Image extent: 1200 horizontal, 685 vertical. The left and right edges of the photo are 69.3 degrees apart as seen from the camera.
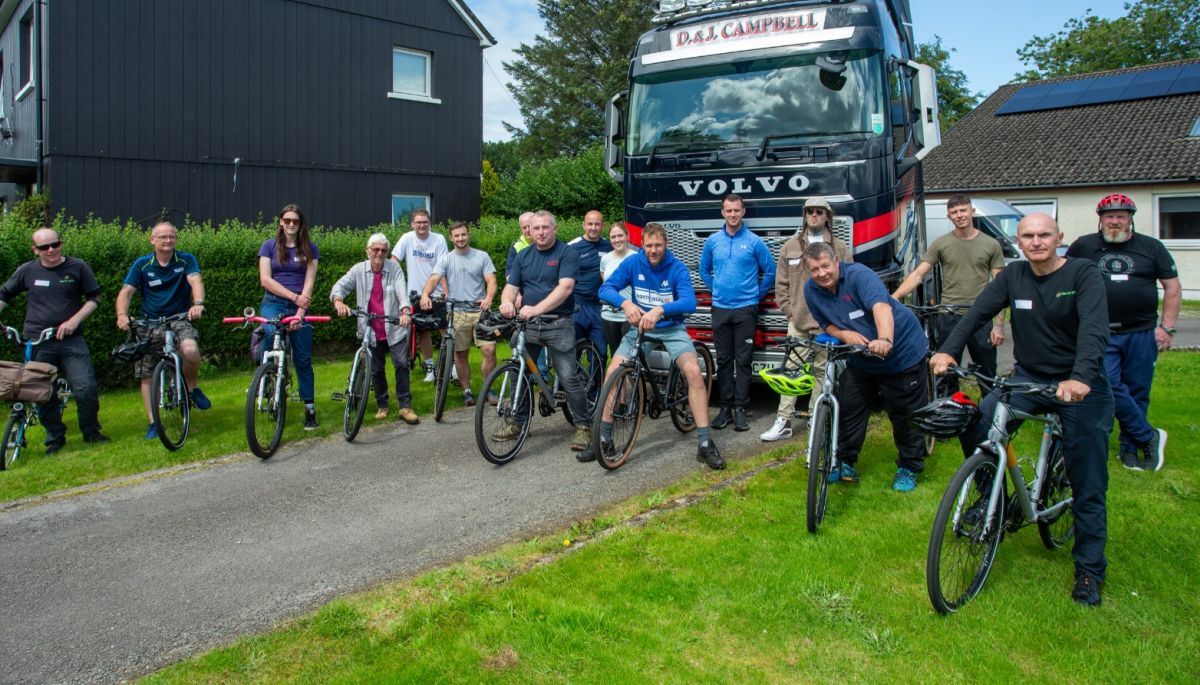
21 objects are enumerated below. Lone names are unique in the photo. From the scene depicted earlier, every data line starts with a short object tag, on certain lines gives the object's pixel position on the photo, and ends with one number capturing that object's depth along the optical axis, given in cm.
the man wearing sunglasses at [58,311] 722
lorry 764
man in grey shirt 857
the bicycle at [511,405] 659
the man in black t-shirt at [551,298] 684
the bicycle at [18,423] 693
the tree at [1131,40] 3997
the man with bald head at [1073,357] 405
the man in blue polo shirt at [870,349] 526
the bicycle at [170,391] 716
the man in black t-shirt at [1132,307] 598
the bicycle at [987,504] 390
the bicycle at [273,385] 686
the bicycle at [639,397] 631
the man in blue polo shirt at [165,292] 748
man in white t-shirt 945
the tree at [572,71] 4066
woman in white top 802
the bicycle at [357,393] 745
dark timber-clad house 1488
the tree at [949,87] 4879
